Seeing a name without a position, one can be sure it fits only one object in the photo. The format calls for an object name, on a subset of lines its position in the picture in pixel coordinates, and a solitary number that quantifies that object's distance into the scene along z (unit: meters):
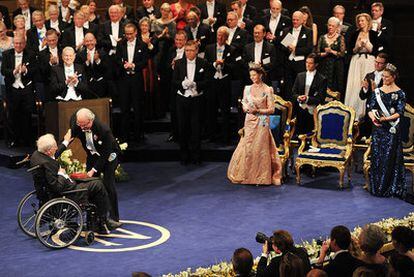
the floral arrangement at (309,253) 8.38
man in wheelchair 9.80
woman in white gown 14.05
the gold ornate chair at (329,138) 12.45
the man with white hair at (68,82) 12.73
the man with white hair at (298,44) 14.06
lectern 12.19
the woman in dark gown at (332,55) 13.96
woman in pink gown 12.45
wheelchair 9.69
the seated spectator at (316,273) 6.11
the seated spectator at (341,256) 7.12
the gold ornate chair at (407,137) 12.30
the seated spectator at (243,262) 6.50
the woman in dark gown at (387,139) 11.76
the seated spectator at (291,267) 6.34
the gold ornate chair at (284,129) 12.73
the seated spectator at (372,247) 7.22
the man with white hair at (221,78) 13.80
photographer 7.06
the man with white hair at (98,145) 10.15
